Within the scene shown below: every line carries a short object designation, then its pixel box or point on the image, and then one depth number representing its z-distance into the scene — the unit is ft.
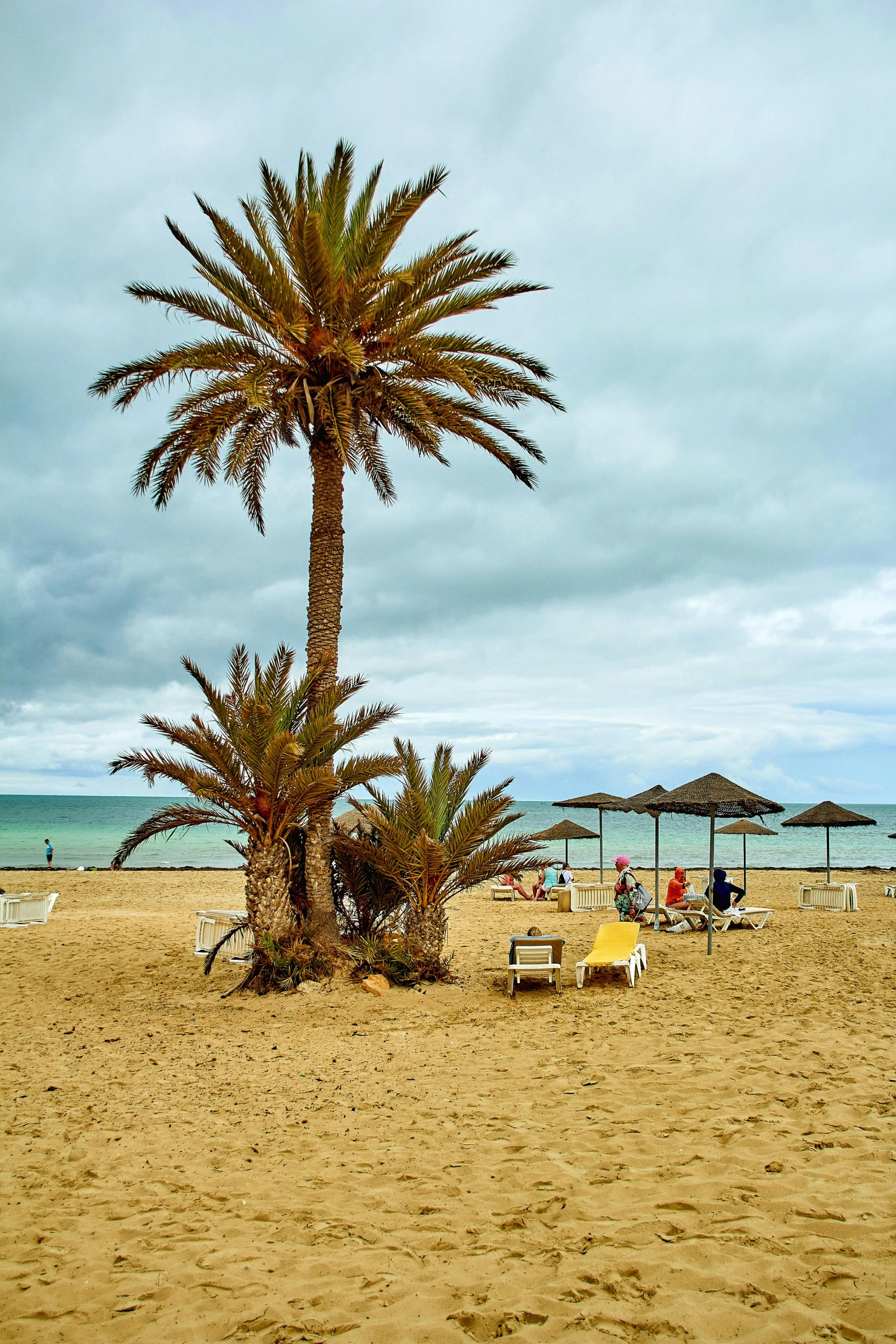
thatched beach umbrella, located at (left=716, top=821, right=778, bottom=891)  64.69
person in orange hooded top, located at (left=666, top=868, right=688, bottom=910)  48.39
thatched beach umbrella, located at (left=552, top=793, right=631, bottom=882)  60.95
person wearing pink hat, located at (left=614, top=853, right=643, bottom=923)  42.04
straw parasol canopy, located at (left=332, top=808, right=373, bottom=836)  47.44
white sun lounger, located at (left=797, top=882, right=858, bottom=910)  56.24
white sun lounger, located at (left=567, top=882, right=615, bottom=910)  58.90
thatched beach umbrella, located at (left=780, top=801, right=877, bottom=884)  61.36
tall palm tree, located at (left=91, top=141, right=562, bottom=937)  32.01
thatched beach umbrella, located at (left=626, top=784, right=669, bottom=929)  46.95
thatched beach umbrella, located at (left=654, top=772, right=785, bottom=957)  37.65
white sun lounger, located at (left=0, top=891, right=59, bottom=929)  49.70
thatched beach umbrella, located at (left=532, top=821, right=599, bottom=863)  69.72
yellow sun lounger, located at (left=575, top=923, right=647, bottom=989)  30.78
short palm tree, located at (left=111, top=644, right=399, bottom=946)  30.09
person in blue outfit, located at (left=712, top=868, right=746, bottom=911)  45.27
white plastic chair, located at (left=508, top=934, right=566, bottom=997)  30.01
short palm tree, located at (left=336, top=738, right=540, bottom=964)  31.58
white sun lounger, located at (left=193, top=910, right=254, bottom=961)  37.14
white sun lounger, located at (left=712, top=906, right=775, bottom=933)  44.91
